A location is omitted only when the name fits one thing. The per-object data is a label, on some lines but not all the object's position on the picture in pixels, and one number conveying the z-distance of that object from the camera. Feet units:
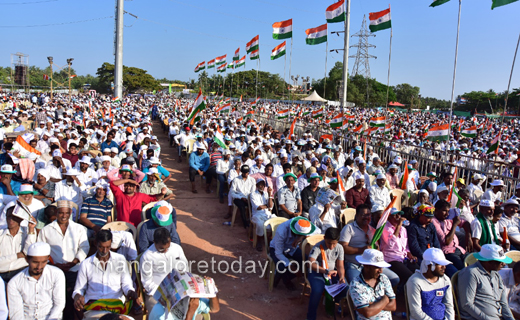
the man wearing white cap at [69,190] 19.60
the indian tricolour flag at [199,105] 38.83
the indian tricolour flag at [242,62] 95.24
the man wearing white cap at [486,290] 12.02
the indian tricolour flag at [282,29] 66.06
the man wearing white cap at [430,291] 11.44
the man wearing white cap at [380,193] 23.12
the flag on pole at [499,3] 27.22
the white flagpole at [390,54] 54.91
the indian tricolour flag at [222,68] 109.91
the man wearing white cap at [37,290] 11.05
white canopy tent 129.16
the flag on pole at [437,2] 31.74
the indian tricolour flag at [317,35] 60.44
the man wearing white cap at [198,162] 31.99
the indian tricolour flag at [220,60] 109.15
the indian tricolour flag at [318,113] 54.60
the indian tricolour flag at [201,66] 129.18
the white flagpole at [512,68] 29.92
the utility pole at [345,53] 57.52
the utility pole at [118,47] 87.56
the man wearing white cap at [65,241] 13.97
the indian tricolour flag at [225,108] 57.95
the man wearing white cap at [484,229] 16.99
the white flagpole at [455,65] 29.94
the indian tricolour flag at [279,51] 71.10
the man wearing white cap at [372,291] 10.80
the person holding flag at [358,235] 15.51
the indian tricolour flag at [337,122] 45.34
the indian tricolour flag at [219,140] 37.04
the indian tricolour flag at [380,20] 51.24
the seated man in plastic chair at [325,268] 13.88
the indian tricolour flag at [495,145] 34.01
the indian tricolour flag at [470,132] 46.01
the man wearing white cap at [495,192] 22.91
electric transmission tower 159.78
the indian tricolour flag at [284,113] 58.36
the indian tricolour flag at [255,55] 73.39
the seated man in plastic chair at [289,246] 15.93
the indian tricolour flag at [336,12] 55.57
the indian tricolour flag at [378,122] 48.37
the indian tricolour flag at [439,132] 31.78
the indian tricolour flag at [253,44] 73.67
